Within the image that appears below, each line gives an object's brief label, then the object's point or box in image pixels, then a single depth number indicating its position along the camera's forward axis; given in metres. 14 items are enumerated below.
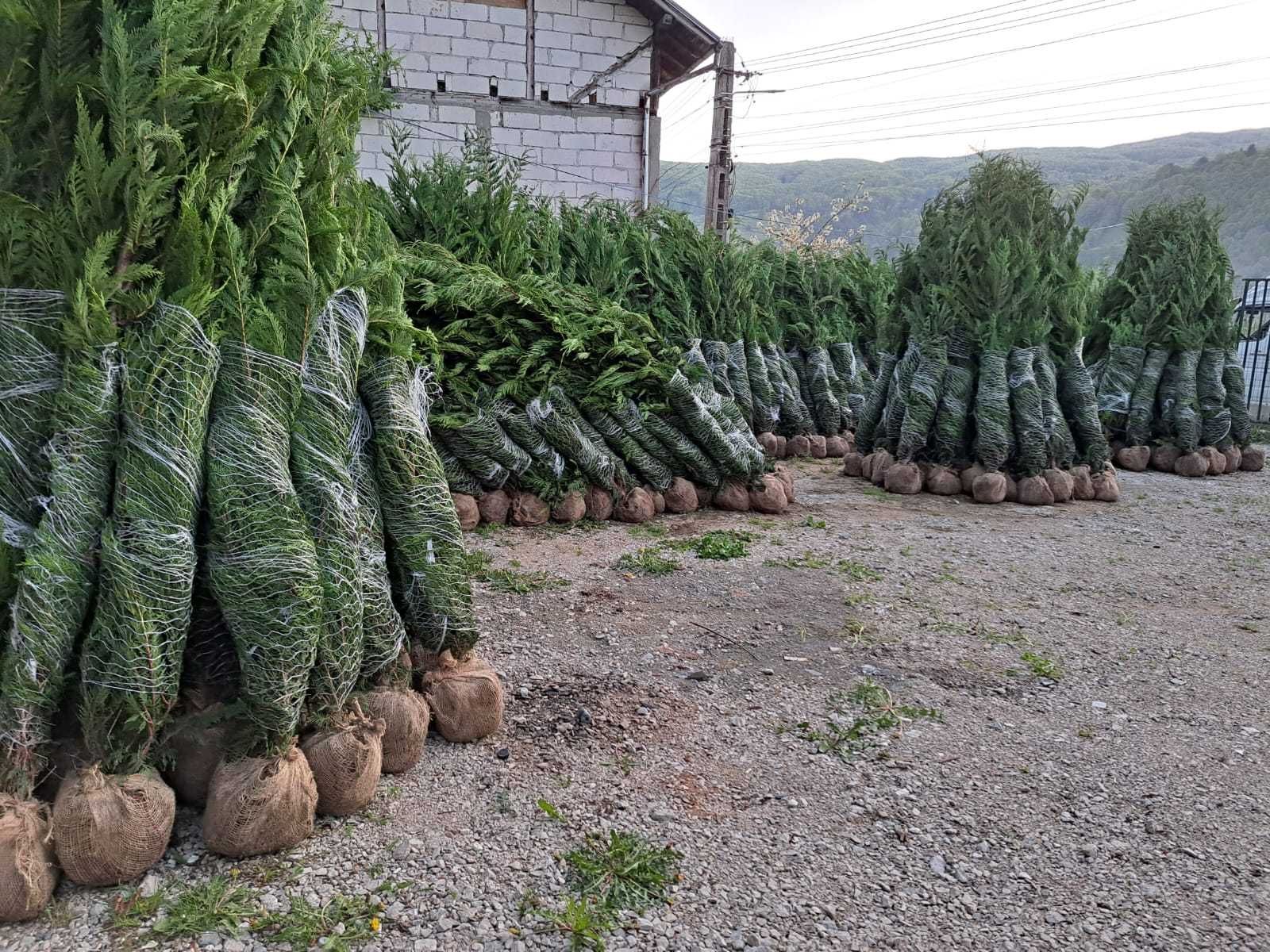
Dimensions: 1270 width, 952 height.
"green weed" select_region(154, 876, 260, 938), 2.02
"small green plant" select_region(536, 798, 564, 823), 2.58
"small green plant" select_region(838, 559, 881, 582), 5.14
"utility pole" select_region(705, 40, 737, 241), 15.72
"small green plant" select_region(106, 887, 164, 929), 2.02
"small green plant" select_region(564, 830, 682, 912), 2.25
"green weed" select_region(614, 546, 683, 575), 5.12
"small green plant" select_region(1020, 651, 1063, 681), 3.81
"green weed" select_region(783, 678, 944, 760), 3.12
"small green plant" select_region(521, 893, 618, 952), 2.08
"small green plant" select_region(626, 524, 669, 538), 5.96
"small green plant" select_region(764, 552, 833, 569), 5.35
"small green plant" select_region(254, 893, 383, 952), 2.03
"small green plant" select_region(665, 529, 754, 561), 5.46
